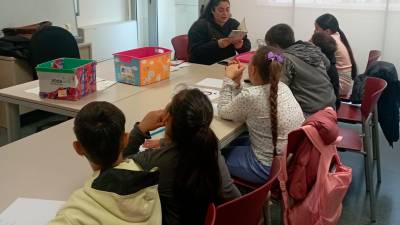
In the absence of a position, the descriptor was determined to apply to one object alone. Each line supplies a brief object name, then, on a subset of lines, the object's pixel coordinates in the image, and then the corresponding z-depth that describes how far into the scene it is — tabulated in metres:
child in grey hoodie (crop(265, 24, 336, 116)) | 2.44
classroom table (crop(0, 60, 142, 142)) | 2.28
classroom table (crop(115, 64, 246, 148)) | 2.04
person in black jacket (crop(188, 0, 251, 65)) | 3.48
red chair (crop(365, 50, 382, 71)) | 3.38
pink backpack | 1.84
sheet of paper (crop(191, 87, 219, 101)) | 2.47
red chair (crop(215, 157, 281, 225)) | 1.20
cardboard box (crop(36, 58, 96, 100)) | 2.29
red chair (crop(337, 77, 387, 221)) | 2.52
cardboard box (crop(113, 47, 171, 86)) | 2.63
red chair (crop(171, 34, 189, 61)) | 3.98
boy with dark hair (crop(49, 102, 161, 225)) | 1.14
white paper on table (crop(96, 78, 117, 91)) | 2.60
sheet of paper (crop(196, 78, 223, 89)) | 2.72
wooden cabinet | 3.71
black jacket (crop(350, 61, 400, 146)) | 2.90
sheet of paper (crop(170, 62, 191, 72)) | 3.12
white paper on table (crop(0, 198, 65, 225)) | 1.29
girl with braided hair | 2.02
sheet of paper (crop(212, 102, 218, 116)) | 2.21
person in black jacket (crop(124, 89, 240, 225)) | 1.39
